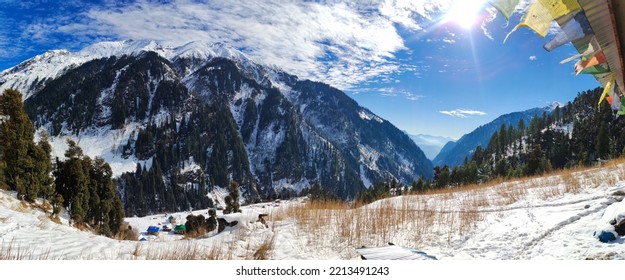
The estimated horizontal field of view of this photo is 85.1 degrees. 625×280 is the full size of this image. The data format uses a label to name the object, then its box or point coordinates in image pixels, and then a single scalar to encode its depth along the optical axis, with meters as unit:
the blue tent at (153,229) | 81.25
